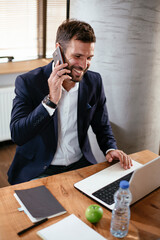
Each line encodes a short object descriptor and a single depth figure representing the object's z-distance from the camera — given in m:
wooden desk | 1.10
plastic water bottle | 1.09
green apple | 1.13
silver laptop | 1.23
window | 3.28
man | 1.54
